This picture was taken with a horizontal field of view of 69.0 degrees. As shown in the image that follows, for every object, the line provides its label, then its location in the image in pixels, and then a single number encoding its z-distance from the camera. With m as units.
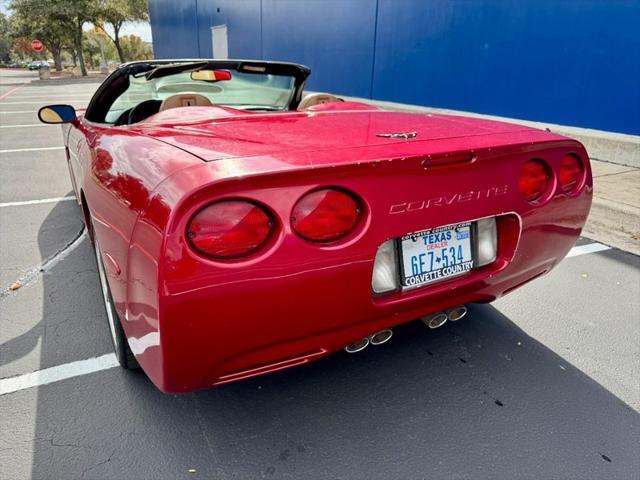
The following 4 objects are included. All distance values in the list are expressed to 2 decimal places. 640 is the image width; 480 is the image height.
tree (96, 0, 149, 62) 35.84
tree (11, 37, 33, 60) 67.91
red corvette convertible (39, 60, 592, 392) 1.35
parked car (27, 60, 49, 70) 58.85
